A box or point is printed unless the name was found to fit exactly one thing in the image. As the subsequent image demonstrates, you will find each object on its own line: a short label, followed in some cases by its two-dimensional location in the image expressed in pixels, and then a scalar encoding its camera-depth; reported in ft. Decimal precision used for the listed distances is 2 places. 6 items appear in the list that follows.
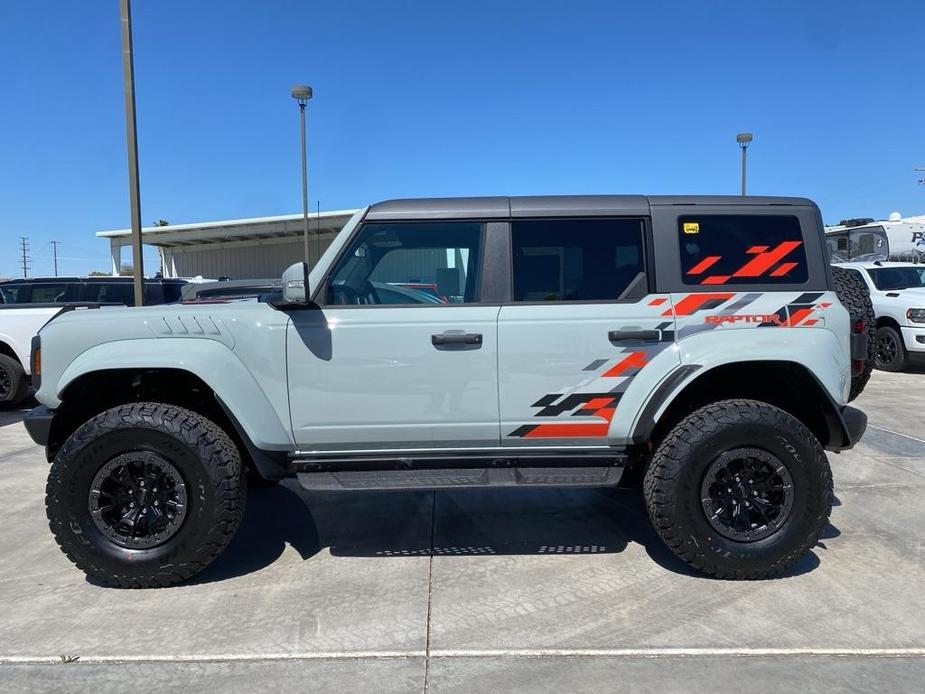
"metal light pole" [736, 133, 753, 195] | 64.23
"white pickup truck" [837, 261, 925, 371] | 33.22
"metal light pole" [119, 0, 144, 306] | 25.79
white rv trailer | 49.34
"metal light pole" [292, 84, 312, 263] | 52.31
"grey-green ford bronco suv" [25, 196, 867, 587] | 11.07
